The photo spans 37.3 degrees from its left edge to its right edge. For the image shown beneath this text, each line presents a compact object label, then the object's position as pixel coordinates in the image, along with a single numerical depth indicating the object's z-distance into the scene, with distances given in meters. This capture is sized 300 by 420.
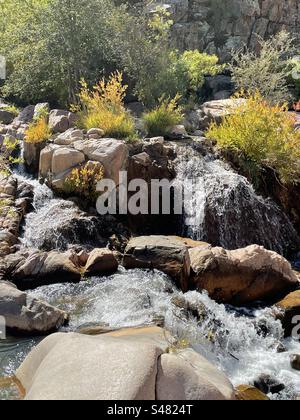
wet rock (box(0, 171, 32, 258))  7.83
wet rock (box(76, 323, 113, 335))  4.93
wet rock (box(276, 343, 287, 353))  5.87
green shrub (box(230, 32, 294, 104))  13.14
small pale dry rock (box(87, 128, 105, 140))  9.82
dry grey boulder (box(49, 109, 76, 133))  11.23
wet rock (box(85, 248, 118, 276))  7.16
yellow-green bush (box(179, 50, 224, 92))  15.11
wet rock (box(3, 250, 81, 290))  6.91
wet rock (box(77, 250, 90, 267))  7.46
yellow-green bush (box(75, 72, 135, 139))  10.02
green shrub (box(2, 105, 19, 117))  13.35
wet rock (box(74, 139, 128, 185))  9.02
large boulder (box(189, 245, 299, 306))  6.80
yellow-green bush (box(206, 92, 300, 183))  9.74
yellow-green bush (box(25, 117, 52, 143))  10.03
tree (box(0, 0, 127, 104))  12.85
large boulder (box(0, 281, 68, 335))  5.40
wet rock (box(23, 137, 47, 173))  10.08
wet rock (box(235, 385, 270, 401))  4.43
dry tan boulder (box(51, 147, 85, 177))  9.10
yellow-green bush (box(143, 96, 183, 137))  11.17
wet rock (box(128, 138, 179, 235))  9.11
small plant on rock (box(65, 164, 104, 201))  8.78
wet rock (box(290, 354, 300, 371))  5.50
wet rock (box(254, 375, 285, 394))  5.04
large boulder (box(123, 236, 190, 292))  6.82
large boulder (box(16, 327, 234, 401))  3.29
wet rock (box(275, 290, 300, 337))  6.32
